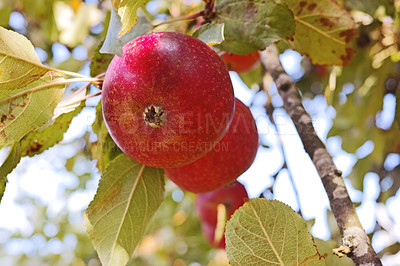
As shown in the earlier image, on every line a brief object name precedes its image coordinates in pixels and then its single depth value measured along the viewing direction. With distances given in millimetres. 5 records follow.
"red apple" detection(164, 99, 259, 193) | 467
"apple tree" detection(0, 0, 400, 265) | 380
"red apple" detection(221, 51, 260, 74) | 649
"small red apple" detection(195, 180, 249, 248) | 602
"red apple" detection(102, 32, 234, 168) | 387
